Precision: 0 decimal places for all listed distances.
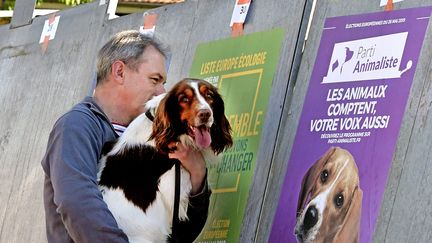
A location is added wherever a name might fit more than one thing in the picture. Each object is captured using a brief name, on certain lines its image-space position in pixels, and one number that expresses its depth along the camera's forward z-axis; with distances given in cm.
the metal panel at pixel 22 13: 1049
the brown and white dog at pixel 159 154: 572
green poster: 666
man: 571
